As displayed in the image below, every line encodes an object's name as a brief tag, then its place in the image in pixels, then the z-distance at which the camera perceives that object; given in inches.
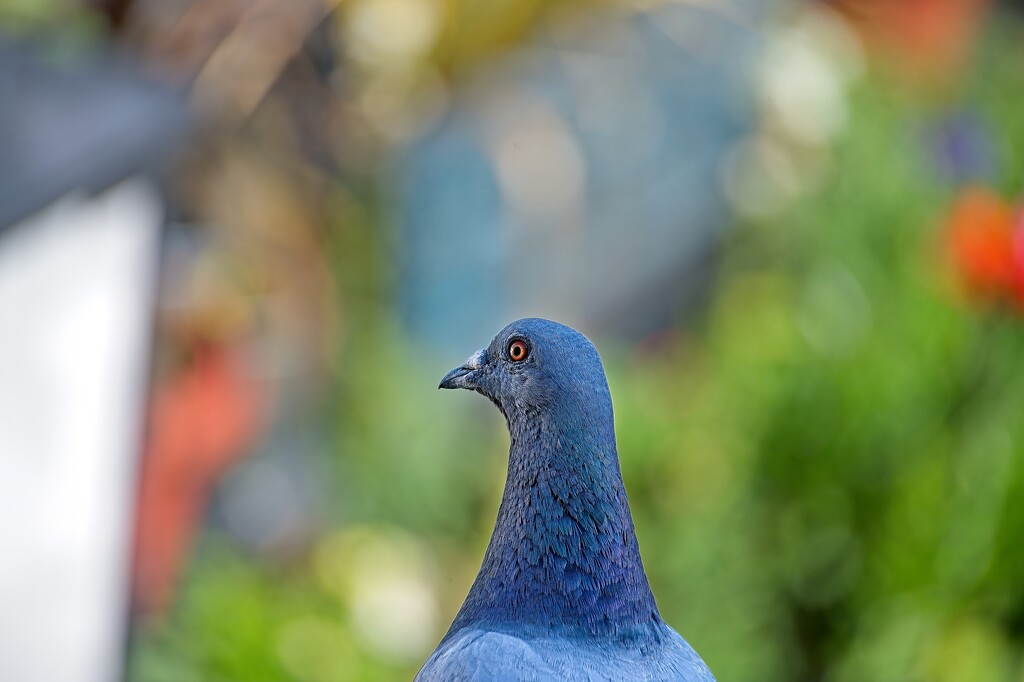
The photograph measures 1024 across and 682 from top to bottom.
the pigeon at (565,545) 94.5
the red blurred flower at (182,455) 337.7
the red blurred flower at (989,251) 236.1
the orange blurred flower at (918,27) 467.8
